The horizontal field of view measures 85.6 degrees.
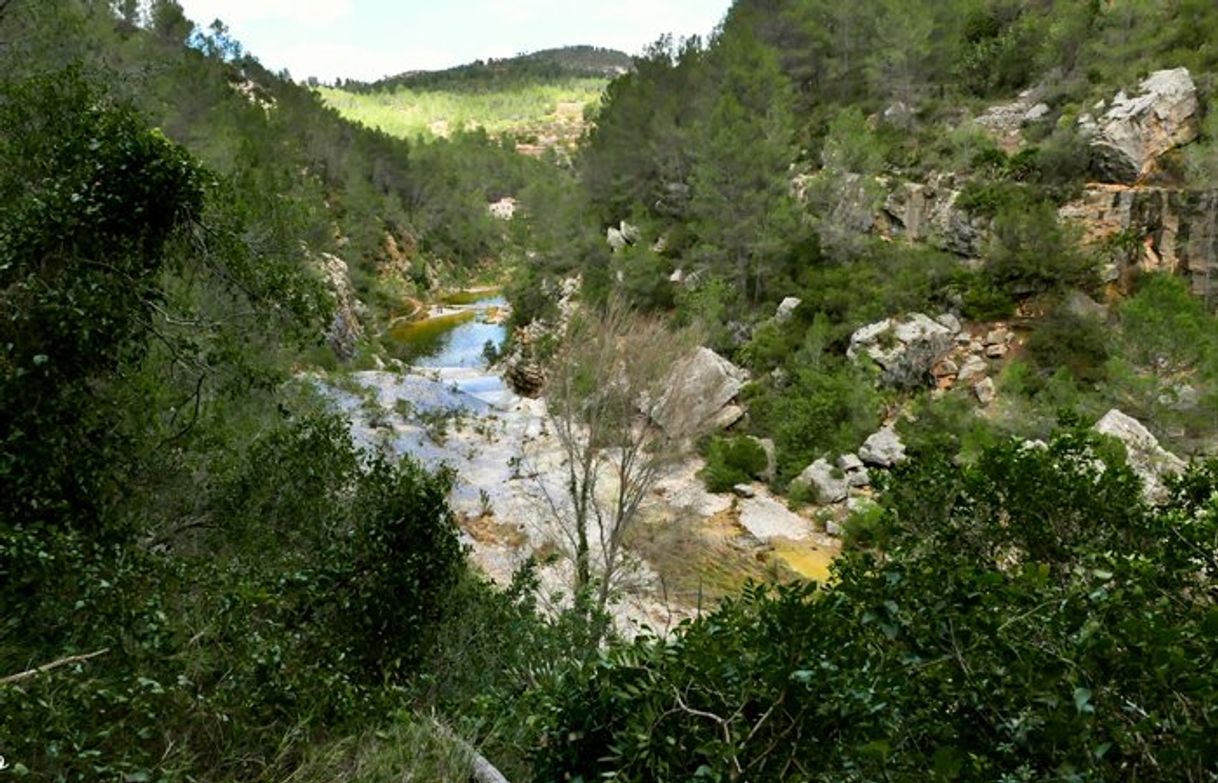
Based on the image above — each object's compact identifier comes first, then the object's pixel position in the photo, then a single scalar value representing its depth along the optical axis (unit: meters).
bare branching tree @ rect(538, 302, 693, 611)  12.73
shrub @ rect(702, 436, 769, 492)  19.27
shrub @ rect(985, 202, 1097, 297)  20.98
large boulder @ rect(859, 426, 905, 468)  18.25
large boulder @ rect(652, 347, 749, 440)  13.38
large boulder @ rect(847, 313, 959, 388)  21.30
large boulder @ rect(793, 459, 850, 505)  17.93
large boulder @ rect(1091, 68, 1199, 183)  23.30
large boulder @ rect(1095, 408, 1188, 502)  10.84
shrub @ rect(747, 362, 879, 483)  19.67
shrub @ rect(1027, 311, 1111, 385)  18.62
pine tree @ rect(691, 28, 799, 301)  26.59
